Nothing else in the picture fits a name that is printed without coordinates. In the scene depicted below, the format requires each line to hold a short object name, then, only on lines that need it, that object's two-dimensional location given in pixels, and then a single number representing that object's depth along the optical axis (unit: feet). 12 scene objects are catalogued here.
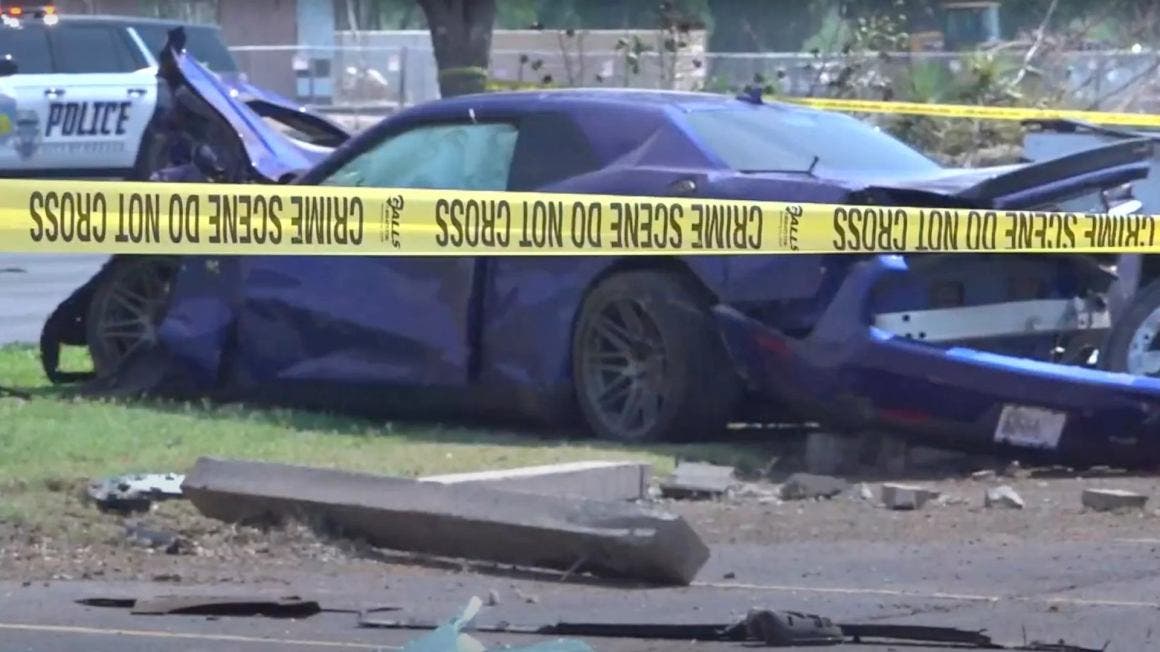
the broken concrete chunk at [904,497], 53.93
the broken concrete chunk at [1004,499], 54.13
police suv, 154.92
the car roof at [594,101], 63.87
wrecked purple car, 56.80
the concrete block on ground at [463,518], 44.52
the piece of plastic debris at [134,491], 50.55
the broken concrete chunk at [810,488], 55.52
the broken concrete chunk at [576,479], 53.62
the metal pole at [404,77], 215.92
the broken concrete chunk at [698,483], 55.72
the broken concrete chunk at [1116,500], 53.26
